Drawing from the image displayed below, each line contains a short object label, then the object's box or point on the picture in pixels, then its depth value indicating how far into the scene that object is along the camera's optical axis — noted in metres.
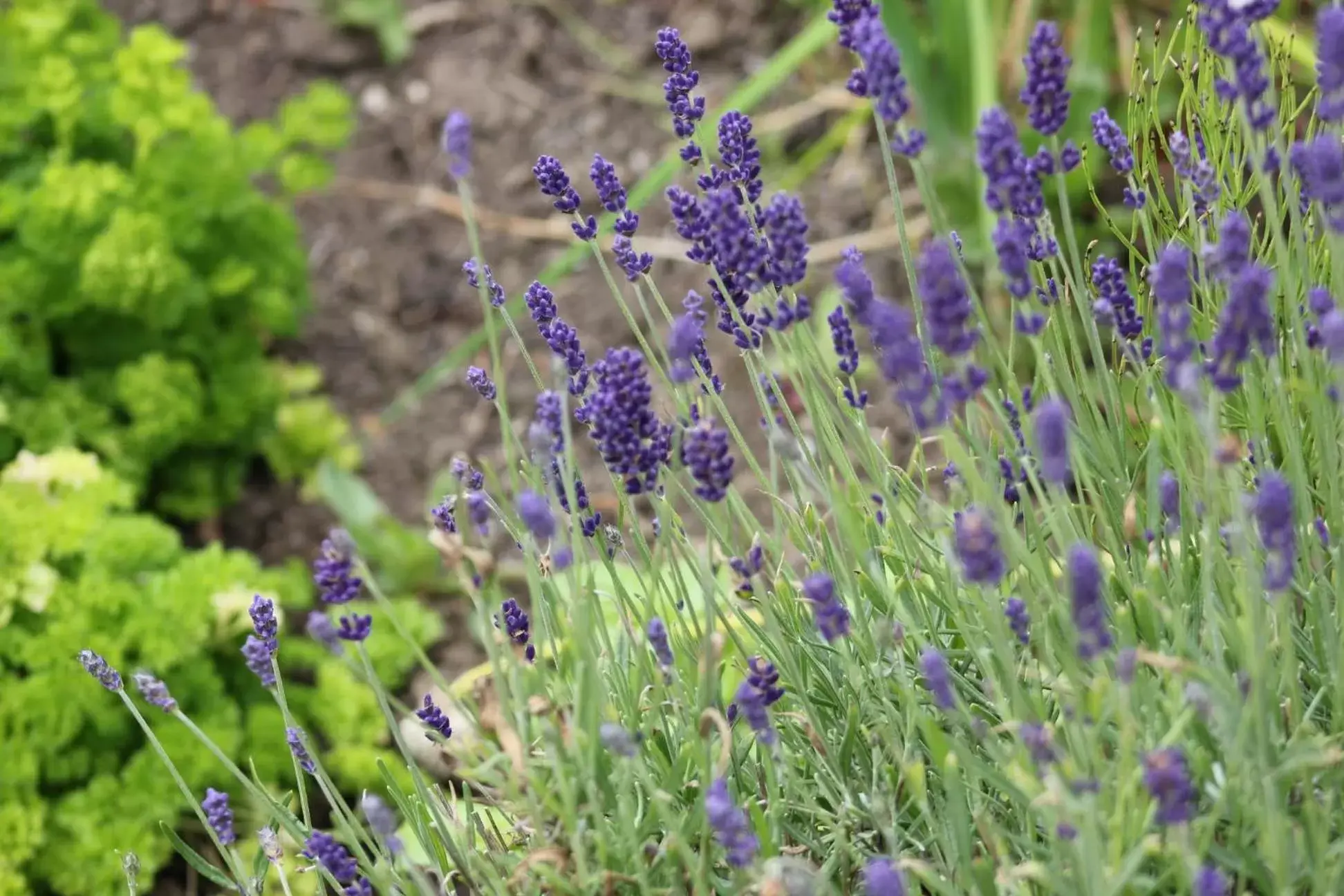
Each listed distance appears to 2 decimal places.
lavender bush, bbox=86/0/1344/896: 1.99
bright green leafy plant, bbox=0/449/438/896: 4.37
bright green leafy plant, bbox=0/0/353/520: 5.48
